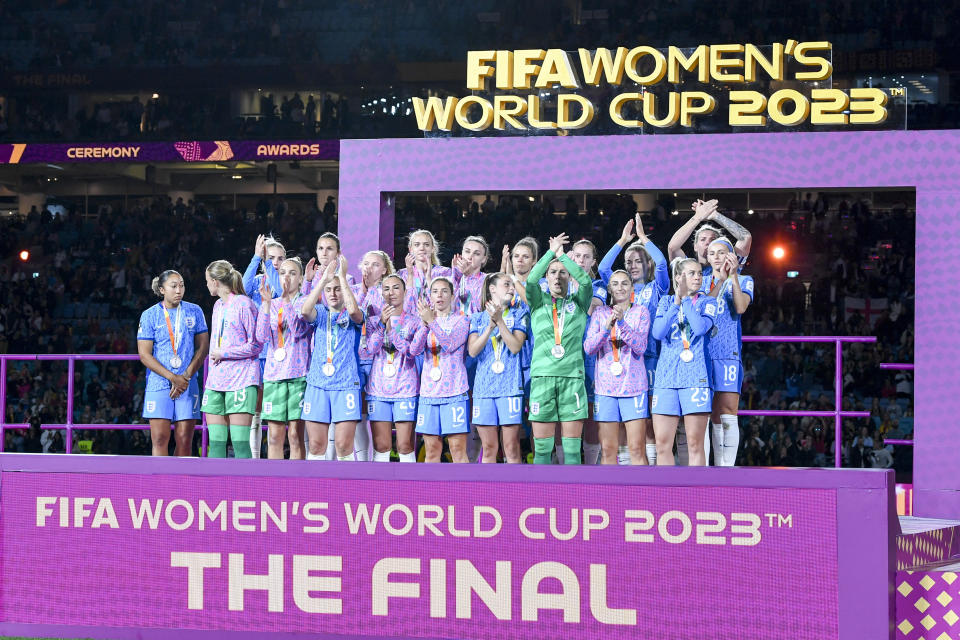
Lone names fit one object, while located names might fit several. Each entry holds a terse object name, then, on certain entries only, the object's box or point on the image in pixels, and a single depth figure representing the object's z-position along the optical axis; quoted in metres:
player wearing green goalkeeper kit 15.48
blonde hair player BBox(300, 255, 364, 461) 15.97
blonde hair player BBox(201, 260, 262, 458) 16.94
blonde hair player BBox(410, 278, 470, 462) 15.64
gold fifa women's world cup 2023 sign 17.23
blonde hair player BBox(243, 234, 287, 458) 17.99
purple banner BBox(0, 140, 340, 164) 47.34
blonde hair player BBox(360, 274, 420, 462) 15.77
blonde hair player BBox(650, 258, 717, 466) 15.53
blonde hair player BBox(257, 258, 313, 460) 16.48
